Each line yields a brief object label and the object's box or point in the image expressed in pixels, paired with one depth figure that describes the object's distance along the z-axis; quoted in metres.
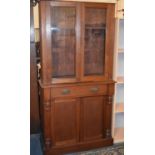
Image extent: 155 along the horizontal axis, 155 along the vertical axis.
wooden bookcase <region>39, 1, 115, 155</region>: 2.48
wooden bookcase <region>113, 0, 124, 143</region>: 2.66
